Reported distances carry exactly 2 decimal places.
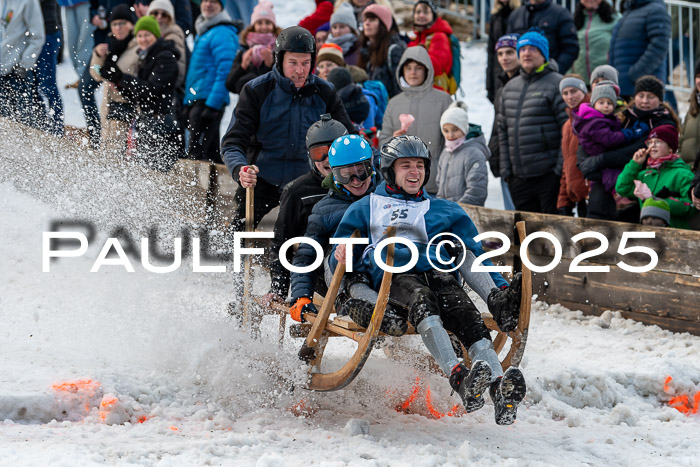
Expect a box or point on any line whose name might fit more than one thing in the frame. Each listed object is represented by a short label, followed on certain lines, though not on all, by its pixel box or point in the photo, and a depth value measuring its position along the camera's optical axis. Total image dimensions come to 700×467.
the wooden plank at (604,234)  14.57
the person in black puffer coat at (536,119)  17.14
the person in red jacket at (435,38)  19.84
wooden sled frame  10.23
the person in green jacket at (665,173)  15.03
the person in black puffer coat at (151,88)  21.00
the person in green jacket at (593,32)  20.87
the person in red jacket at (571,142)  16.77
